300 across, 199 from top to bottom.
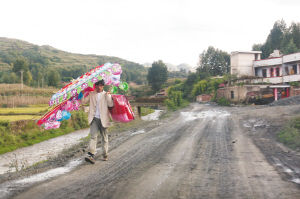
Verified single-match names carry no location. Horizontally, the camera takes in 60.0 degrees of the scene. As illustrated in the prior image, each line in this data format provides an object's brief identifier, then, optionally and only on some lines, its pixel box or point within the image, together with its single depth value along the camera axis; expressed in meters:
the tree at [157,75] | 84.94
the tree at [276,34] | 70.53
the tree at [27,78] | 81.69
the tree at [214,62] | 74.75
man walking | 6.68
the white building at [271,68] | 37.81
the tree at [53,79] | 85.62
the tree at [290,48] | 58.21
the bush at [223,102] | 36.43
